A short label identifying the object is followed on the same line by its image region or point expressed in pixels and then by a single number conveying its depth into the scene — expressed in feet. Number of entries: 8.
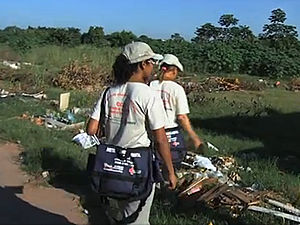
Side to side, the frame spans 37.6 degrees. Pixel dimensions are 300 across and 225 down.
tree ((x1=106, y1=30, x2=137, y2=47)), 90.01
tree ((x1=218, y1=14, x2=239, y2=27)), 107.44
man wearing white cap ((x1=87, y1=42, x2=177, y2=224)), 10.42
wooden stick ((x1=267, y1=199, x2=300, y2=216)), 14.76
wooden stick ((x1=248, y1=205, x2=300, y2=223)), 14.14
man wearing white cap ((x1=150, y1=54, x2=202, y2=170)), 14.36
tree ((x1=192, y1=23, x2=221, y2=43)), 108.46
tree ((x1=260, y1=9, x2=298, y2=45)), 95.90
